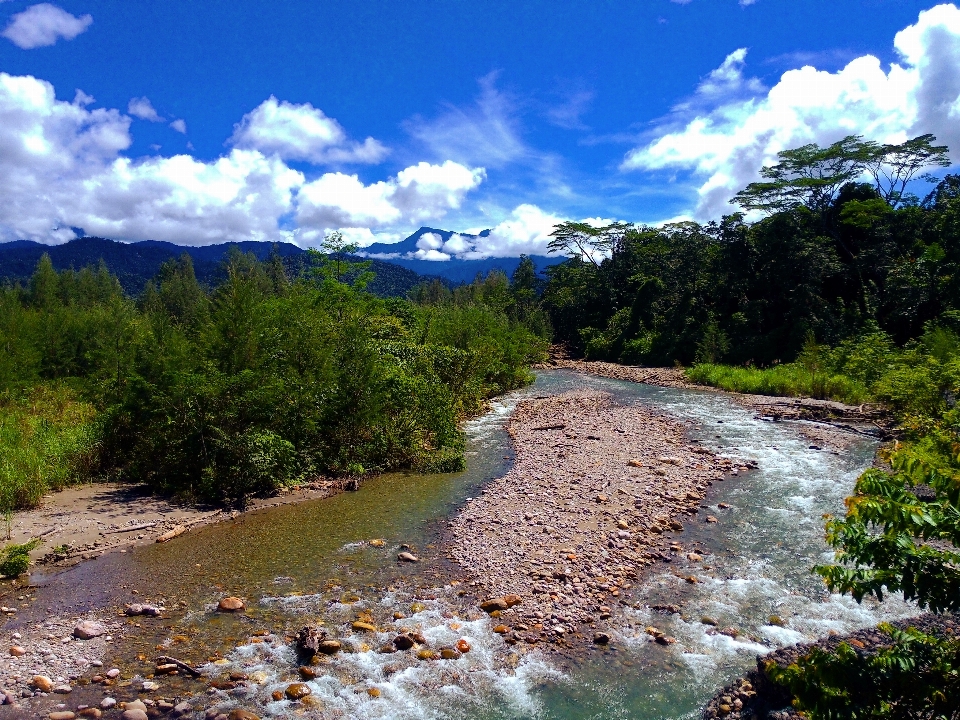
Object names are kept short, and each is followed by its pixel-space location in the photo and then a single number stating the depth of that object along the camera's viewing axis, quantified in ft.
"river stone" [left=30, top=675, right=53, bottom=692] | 20.02
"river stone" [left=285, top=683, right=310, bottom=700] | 20.12
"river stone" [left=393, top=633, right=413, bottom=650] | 23.06
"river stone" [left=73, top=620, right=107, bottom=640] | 23.35
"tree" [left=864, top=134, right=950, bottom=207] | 116.88
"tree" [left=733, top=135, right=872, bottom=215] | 123.65
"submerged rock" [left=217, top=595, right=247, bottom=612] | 25.79
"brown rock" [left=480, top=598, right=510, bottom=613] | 26.03
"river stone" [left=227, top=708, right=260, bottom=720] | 18.75
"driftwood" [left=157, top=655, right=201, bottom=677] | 21.13
